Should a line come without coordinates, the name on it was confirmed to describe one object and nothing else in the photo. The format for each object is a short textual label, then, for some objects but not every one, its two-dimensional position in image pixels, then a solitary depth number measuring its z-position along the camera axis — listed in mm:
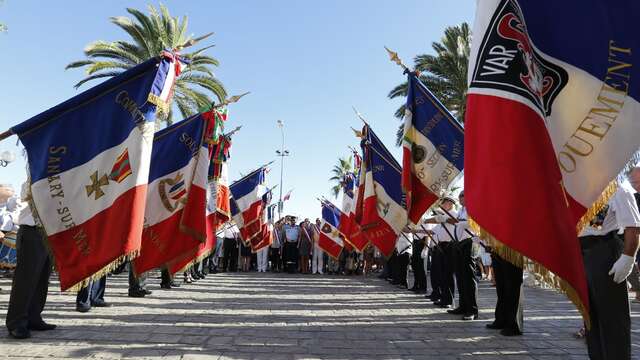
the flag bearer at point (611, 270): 3271
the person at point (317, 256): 19188
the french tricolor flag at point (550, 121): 2734
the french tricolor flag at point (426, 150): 6734
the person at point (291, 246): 19125
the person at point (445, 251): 7879
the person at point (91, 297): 6551
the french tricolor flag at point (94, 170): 4398
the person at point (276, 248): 20125
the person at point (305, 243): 19172
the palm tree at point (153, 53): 19969
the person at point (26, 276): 4719
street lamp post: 43512
